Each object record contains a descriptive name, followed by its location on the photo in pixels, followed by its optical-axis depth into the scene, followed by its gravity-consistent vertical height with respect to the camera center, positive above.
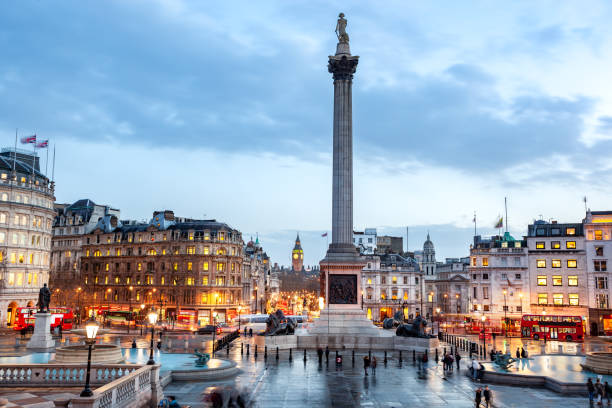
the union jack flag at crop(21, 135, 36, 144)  72.41 +18.21
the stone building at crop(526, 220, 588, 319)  79.68 +0.99
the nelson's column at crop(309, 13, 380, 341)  52.59 +3.85
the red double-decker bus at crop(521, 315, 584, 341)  62.09 -6.21
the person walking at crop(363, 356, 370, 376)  33.72 -5.85
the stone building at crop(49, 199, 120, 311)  108.38 +6.03
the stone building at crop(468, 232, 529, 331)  85.25 -0.78
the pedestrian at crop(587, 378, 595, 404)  25.92 -5.55
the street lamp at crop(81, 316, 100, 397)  17.84 -2.06
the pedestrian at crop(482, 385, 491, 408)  24.69 -5.73
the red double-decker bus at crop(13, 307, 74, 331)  64.44 -6.01
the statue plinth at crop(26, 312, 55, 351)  45.56 -5.59
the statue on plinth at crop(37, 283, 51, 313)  48.00 -2.57
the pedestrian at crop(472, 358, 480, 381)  32.57 -5.83
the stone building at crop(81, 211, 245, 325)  94.12 +0.52
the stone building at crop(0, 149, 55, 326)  72.50 +5.34
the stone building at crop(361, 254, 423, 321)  104.50 -2.53
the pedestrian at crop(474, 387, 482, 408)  24.16 -5.66
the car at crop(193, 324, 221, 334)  67.00 -7.47
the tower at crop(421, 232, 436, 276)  142.00 +4.25
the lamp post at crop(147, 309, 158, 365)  29.77 -2.56
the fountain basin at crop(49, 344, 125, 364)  28.89 -4.72
